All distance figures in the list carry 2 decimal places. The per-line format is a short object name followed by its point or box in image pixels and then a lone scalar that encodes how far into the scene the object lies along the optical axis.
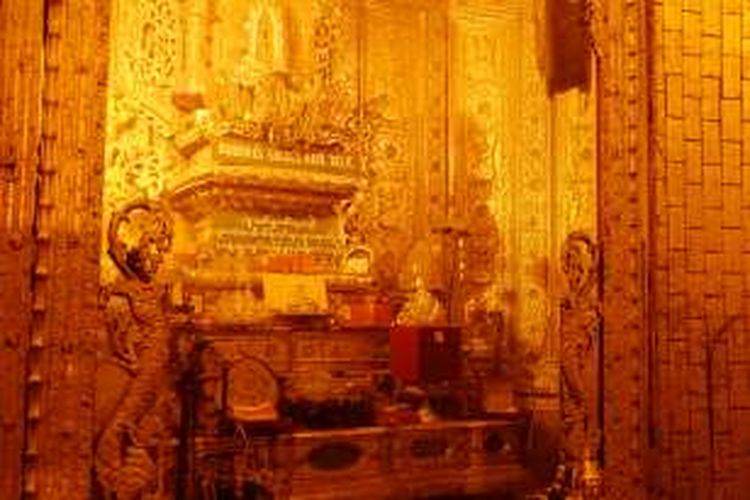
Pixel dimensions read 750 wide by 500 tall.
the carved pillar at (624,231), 4.54
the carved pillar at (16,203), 3.27
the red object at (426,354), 7.07
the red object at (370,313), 7.76
